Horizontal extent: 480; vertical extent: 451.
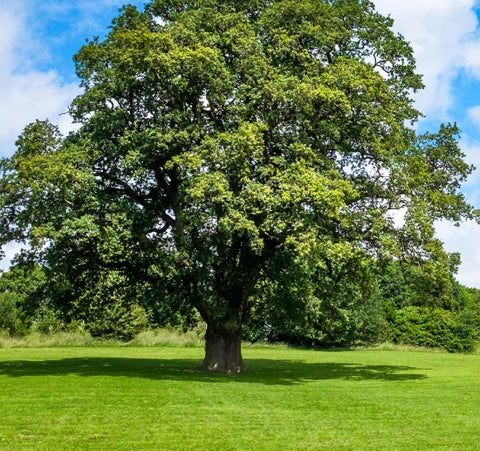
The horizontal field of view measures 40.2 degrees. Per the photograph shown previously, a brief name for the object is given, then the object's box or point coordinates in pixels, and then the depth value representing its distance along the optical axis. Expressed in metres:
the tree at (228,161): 22.17
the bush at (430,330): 60.97
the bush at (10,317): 52.12
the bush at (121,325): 53.22
